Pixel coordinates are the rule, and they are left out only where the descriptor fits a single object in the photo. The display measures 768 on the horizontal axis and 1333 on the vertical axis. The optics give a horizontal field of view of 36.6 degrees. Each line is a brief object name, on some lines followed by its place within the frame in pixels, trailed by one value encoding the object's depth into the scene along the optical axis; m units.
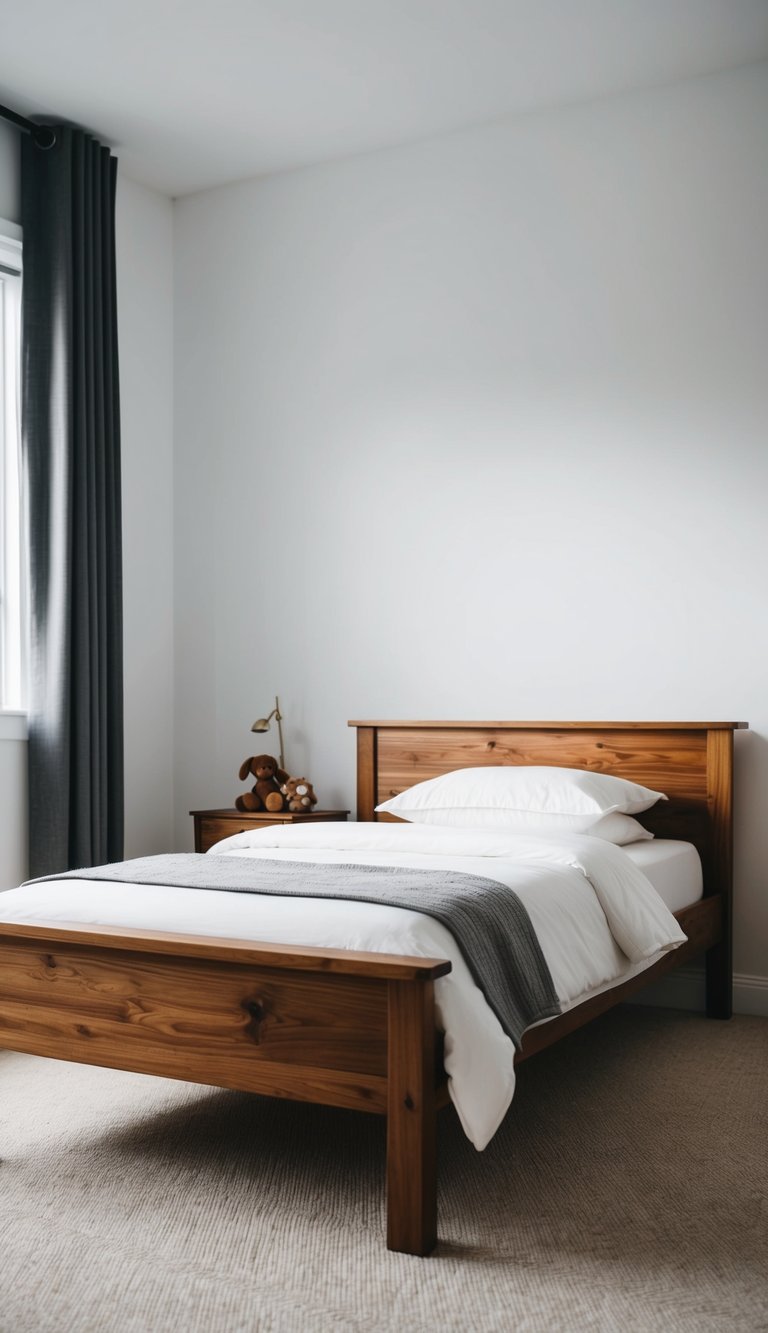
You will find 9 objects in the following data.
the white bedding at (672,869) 3.00
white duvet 1.93
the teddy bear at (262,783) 4.01
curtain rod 3.76
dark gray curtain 3.70
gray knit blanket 2.06
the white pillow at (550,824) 3.18
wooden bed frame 1.85
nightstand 3.88
